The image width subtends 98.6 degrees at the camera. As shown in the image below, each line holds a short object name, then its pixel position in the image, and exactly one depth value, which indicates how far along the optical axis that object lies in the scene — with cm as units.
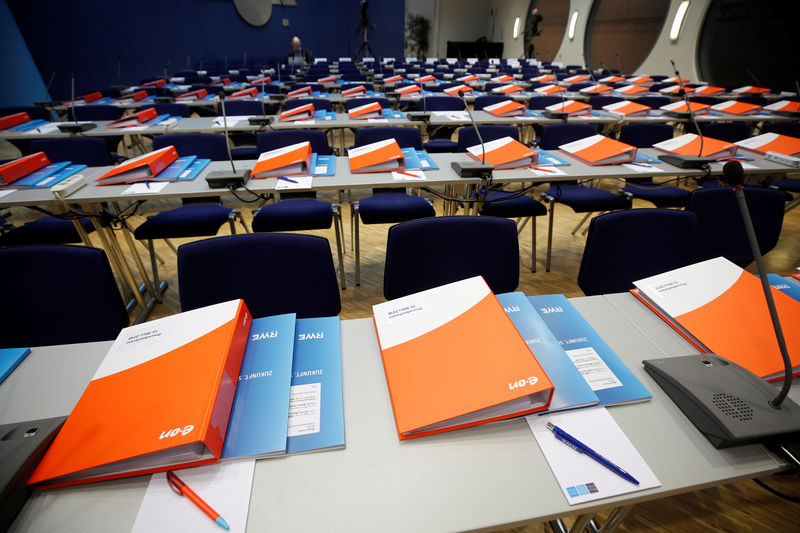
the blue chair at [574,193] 260
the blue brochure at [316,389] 69
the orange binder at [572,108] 397
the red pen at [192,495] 57
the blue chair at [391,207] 243
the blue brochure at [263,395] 67
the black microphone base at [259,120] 323
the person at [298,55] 983
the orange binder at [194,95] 530
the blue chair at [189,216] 224
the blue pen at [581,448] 64
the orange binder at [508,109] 386
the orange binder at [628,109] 386
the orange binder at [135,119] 348
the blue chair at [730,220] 173
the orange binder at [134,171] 201
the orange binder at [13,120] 339
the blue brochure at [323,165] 217
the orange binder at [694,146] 239
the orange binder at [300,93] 491
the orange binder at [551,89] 554
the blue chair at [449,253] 144
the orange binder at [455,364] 70
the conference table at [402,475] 58
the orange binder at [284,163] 207
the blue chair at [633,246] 152
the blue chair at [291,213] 233
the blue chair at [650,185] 274
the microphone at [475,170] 209
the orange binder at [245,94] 512
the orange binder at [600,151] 233
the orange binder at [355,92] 511
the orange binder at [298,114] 353
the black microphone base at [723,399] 67
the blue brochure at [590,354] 79
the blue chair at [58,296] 124
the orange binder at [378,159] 216
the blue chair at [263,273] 127
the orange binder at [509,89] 545
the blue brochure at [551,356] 75
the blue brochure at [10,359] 83
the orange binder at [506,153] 225
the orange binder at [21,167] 193
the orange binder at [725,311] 85
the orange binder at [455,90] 523
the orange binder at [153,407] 61
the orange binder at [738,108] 429
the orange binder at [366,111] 366
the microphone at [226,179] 191
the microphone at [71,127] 324
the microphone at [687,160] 225
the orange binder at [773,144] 253
